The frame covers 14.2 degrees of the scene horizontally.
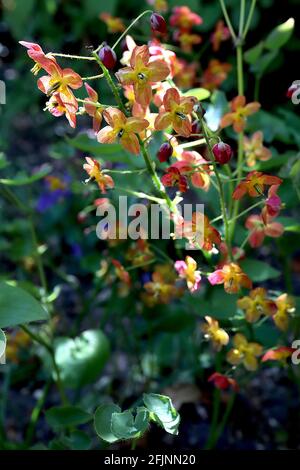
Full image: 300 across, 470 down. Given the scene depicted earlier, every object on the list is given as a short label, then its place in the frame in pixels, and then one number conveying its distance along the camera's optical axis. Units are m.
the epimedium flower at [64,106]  0.48
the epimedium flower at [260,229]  0.53
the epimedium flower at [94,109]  0.48
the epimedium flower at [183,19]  0.64
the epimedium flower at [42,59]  0.47
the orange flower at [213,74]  0.67
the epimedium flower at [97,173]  0.50
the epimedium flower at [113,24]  0.64
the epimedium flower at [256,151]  0.56
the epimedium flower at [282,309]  0.53
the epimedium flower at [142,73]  0.47
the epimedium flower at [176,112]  0.48
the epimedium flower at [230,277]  0.51
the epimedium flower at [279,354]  0.53
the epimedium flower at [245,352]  0.54
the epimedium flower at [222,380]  0.55
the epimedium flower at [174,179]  0.49
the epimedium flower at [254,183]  0.50
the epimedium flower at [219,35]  0.64
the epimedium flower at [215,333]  0.52
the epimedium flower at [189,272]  0.51
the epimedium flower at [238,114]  0.55
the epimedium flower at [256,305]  0.52
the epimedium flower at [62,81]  0.47
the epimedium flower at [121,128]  0.48
